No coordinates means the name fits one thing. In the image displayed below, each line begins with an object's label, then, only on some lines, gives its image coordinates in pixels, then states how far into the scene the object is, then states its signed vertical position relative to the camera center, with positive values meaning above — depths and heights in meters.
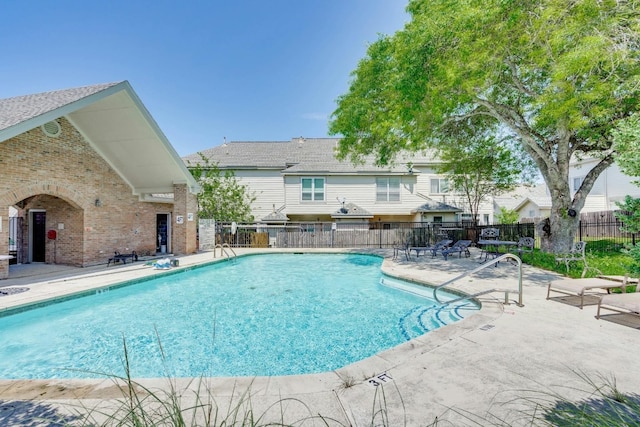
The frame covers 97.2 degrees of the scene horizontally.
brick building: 9.19 +1.89
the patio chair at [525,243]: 11.60 -0.97
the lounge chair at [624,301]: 4.37 -1.33
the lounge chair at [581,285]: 5.39 -1.30
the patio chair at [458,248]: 12.90 -1.28
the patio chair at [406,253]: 13.77 -1.66
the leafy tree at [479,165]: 15.53 +3.59
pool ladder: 14.94 -1.69
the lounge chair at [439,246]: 13.71 -1.31
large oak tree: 7.92 +4.79
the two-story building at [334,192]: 21.78 +2.35
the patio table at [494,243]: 11.09 -0.94
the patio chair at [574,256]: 8.42 -1.19
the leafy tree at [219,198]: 20.42 +1.76
